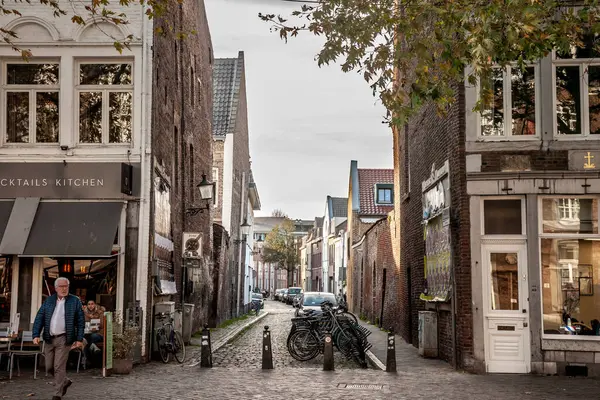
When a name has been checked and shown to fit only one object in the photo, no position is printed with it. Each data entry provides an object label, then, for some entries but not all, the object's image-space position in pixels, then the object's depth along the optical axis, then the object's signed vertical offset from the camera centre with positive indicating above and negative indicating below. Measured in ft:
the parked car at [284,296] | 265.38 -7.50
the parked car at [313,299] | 98.40 -3.22
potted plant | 50.06 -4.81
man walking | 37.27 -2.52
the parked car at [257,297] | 169.56 -5.29
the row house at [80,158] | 55.67 +7.94
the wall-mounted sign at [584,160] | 51.62 +7.08
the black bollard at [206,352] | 54.39 -5.23
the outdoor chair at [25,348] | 48.01 -4.81
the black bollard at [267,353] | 54.19 -5.29
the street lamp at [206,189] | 76.07 +7.75
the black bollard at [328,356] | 53.67 -5.41
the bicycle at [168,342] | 57.41 -4.85
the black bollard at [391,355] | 52.24 -5.22
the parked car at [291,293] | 238.89 -5.86
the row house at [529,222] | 51.47 +3.22
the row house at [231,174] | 124.09 +15.96
